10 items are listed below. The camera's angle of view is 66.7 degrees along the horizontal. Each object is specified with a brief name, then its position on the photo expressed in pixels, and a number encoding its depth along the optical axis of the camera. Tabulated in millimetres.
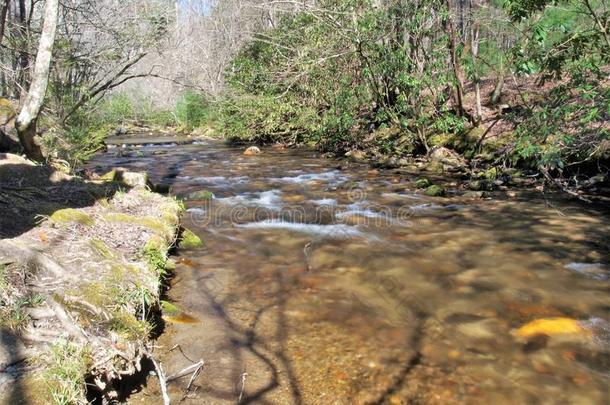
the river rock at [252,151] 16102
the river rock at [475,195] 8256
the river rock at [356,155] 13680
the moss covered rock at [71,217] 4426
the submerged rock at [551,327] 3711
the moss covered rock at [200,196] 8895
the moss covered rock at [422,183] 9320
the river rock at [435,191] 8570
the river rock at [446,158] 11070
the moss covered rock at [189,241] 5777
